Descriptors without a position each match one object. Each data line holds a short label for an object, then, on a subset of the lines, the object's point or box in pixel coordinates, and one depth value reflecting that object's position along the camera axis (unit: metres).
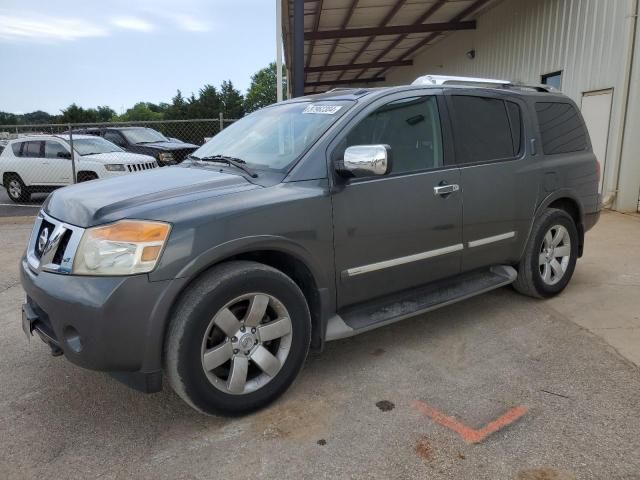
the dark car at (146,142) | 12.88
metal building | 8.53
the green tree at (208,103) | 68.75
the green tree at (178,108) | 69.88
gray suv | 2.50
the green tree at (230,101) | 72.72
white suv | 10.82
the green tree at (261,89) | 95.44
